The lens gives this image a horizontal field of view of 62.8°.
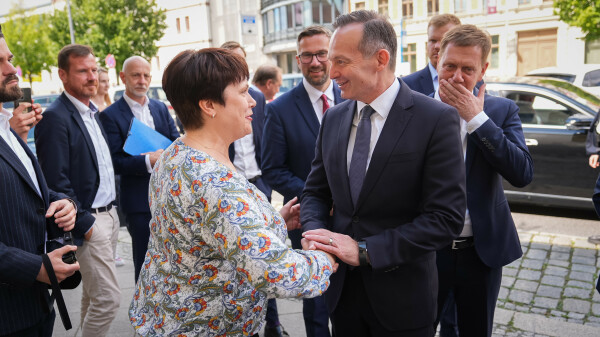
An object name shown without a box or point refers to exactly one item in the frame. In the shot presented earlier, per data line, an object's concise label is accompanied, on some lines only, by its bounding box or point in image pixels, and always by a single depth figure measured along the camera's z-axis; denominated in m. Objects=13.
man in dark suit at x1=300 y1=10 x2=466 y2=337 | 2.02
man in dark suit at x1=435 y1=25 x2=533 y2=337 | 2.63
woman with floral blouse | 1.76
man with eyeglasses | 3.40
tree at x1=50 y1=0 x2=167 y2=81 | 34.75
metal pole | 29.59
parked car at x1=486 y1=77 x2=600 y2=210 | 6.52
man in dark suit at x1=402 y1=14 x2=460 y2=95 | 3.49
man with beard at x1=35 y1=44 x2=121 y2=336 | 3.30
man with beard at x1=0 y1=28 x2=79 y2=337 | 2.10
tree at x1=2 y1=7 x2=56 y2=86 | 37.28
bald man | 4.00
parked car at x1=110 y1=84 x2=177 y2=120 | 17.29
